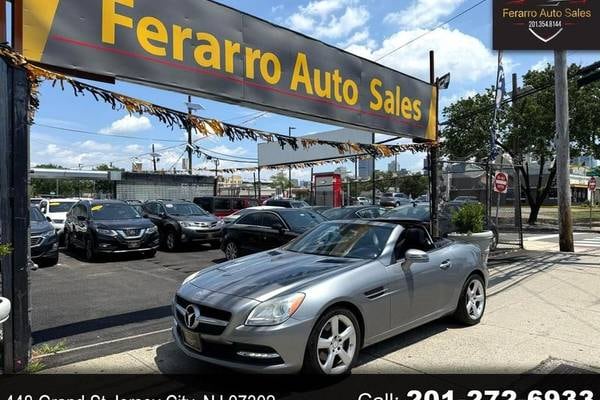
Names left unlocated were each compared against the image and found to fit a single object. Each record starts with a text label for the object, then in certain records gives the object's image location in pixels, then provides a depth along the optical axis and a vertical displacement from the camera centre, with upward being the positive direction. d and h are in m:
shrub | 12.82 -0.61
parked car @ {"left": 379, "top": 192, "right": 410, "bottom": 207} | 40.88 -0.39
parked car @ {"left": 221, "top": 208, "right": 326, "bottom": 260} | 11.23 -0.75
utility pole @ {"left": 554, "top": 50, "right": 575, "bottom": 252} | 14.34 +1.42
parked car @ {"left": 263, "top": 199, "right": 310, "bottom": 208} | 24.23 -0.29
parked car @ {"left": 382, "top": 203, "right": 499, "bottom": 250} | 14.02 -0.52
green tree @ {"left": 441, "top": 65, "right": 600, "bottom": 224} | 24.27 +3.75
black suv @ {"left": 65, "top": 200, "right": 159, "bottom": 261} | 12.70 -0.84
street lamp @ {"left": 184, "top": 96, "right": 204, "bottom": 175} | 12.02 +2.43
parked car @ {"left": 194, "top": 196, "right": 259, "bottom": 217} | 23.09 -0.31
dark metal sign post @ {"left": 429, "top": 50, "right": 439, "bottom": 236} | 10.83 +0.31
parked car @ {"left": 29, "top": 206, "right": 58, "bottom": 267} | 11.09 -0.99
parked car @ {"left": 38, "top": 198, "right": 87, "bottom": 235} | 17.27 -0.38
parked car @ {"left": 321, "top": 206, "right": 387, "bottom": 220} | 15.33 -0.49
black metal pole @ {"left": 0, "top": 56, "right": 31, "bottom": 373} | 4.61 -0.02
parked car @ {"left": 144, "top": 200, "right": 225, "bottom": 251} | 14.93 -0.81
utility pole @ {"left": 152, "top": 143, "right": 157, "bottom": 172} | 62.00 +4.92
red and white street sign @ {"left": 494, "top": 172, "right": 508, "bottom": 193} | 15.40 +0.40
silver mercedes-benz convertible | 4.07 -0.96
